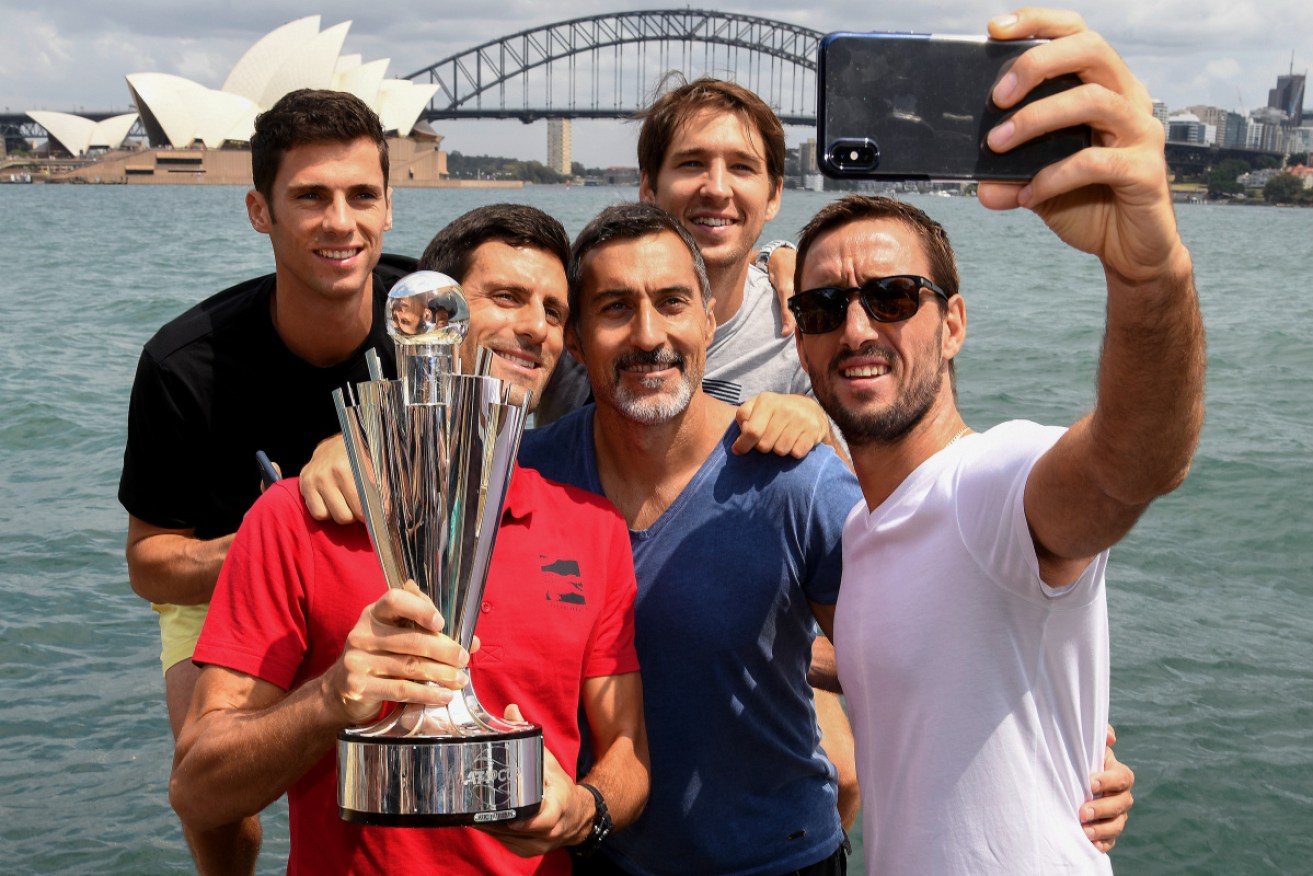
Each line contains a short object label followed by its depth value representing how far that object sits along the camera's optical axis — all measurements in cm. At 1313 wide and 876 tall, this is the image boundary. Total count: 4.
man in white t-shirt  164
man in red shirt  212
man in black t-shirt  355
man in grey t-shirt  369
